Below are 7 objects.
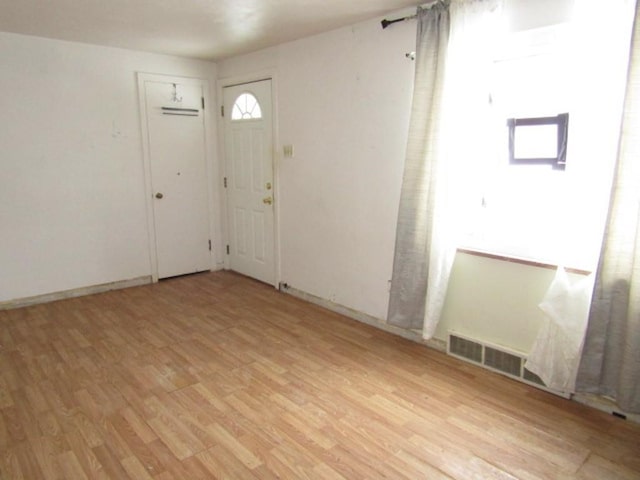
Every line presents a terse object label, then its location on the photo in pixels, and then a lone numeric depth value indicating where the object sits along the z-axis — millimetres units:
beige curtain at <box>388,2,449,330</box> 2781
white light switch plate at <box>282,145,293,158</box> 4141
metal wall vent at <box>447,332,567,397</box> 2652
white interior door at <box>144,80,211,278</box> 4570
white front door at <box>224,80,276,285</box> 4445
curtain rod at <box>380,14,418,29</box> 2952
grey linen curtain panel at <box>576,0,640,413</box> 2043
